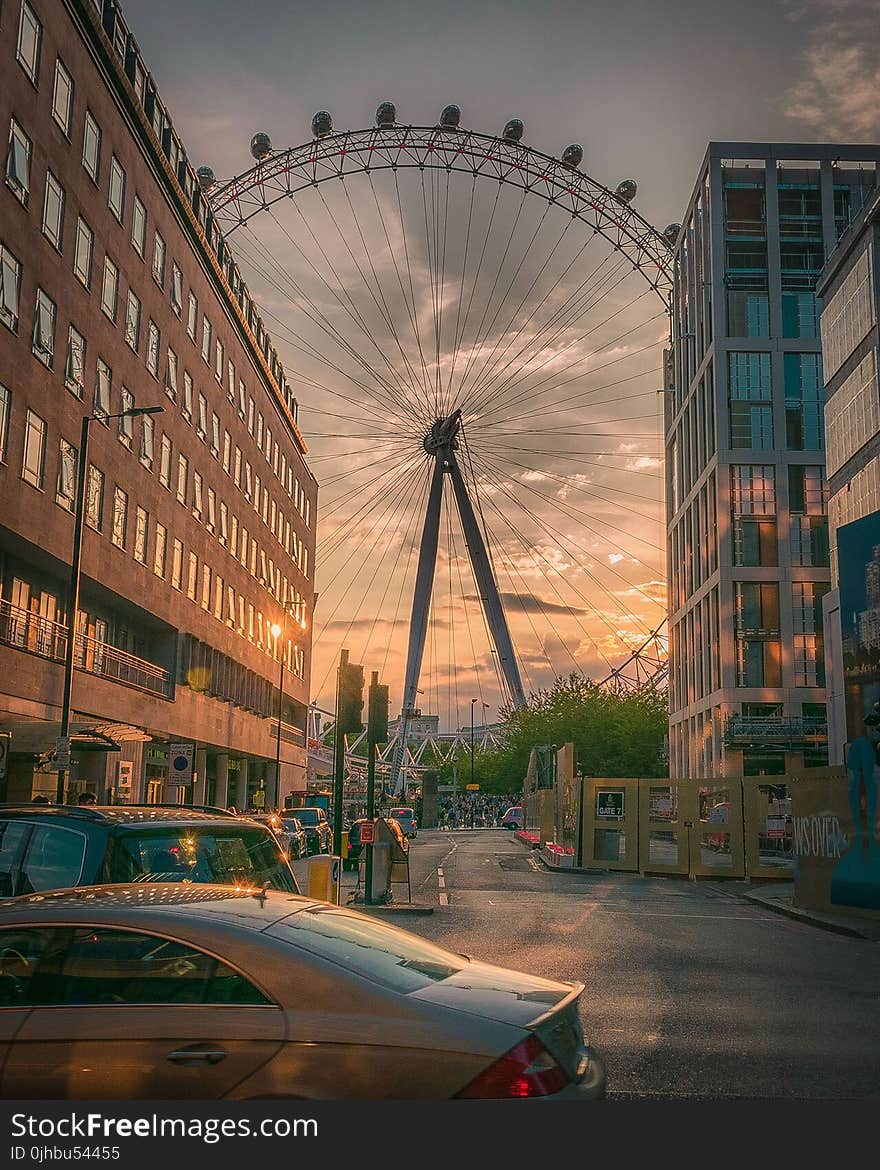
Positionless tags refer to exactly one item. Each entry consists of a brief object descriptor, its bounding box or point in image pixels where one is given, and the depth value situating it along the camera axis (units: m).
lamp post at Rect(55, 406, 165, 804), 26.41
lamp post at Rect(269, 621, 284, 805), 63.06
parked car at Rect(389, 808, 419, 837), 60.84
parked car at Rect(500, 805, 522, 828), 84.88
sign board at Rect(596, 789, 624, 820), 34.19
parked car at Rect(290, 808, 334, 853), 44.03
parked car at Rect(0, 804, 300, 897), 8.06
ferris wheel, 56.19
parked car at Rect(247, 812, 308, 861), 37.34
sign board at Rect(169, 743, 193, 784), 30.91
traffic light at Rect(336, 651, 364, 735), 21.06
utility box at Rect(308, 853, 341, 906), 16.45
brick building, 30.16
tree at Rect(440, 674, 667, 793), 94.75
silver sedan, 4.62
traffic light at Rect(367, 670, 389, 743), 21.66
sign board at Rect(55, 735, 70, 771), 25.03
